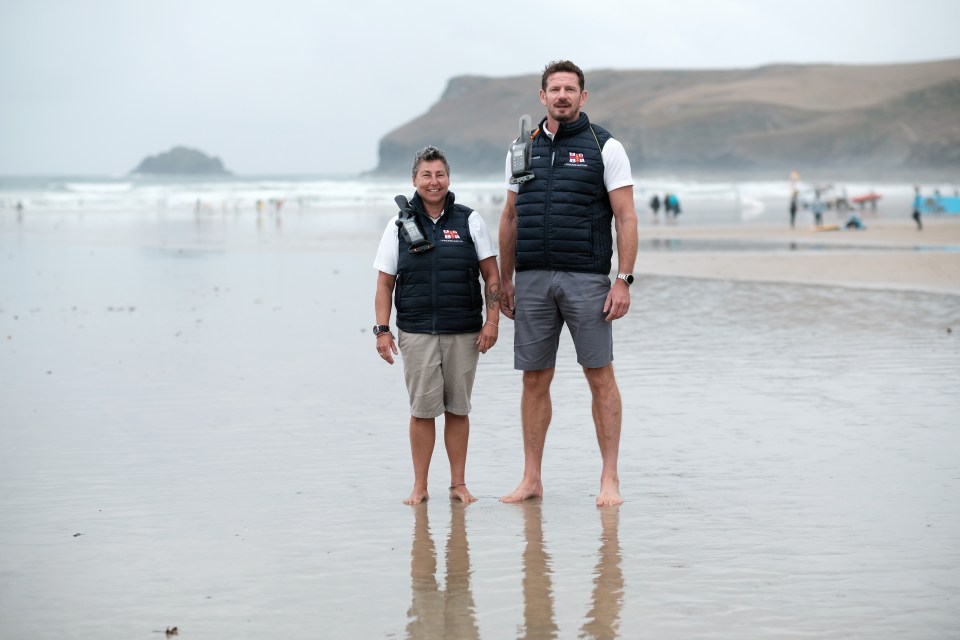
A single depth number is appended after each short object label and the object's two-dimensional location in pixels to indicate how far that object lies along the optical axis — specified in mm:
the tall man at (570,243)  5730
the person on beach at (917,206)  35312
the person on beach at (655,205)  51347
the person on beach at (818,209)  39125
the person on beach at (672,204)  49000
